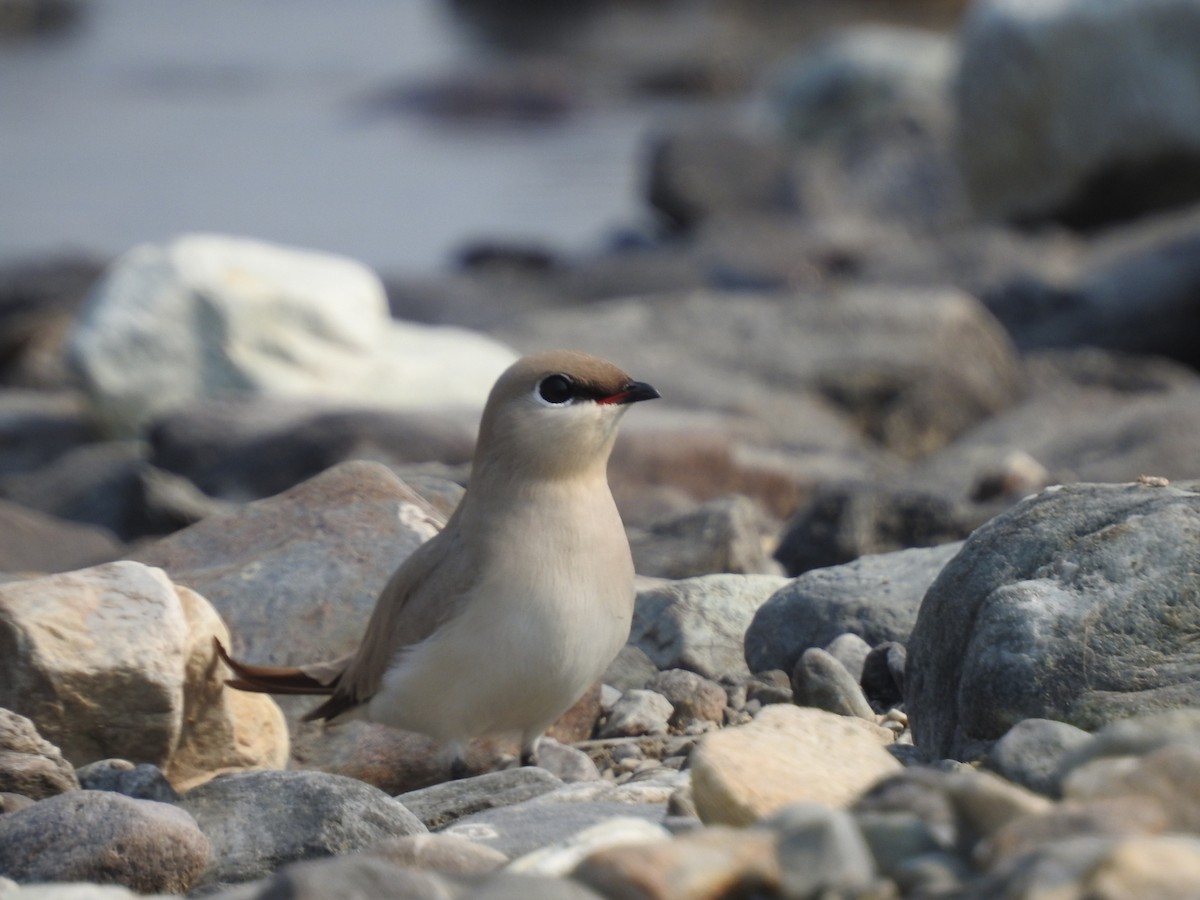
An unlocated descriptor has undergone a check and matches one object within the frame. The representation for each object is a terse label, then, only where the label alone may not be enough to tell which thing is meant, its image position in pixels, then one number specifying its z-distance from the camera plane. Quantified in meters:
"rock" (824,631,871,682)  10.55
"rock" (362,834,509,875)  6.89
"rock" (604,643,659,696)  11.47
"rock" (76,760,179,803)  9.12
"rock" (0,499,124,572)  15.55
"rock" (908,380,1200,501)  17.83
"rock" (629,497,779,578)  13.80
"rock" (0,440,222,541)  18.06
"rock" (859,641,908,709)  10.29
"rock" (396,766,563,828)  9.00
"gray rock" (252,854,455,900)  5.45
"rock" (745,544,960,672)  10.98
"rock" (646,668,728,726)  10.62
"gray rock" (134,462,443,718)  11.18
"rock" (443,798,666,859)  7.73
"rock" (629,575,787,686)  11.37
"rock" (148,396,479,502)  19.41
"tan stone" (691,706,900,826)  6.92
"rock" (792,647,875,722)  9.83
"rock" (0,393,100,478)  24.80
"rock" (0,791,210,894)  7.69
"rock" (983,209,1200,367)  27.28
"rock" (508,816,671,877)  6.59
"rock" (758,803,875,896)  5.49
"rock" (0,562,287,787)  9.49
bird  9.07
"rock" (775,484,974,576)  14.77
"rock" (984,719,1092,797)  6.70
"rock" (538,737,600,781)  9.91
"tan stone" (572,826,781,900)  5.59
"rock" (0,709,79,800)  8.84
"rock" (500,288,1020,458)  24.77
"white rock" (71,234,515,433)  23.83
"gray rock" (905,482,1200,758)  8.00
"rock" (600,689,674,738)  10.57
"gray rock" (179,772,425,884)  8.15
